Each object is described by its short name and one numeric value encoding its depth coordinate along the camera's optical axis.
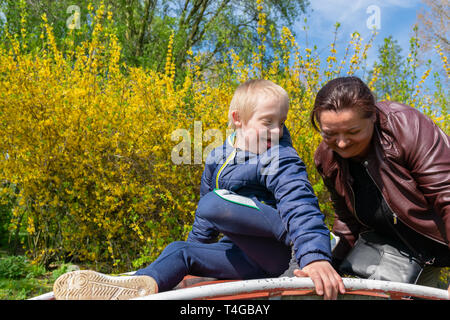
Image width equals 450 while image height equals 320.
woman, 1.71
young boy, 1.31
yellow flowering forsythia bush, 3.57
